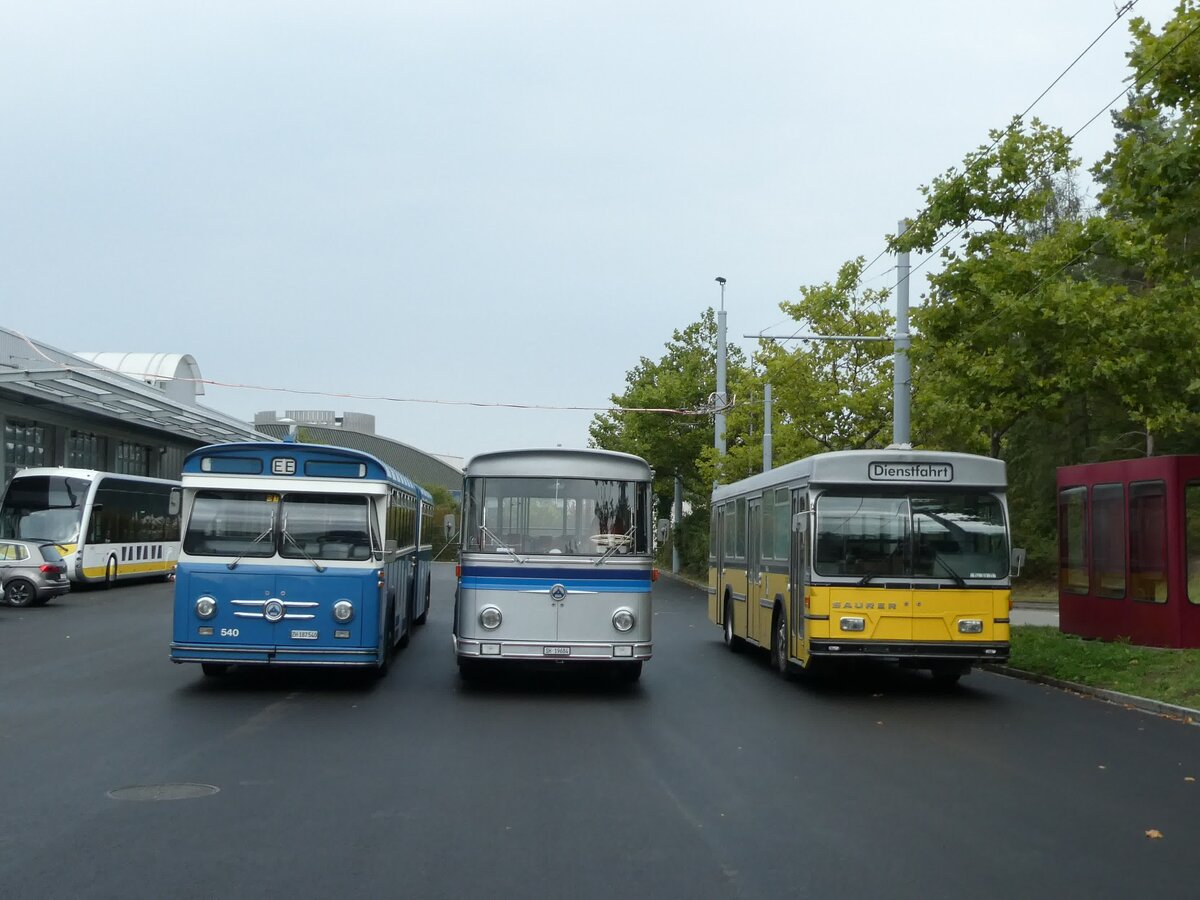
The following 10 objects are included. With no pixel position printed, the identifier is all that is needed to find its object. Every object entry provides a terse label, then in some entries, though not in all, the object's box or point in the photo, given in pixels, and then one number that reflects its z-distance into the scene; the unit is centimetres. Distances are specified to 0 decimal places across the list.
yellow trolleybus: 1523
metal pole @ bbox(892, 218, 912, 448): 2302
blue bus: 1438
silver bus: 1485
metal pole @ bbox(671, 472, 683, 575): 6176
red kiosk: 1769
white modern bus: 3672
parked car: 3058
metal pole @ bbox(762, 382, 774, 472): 4050
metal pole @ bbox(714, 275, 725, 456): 4597
